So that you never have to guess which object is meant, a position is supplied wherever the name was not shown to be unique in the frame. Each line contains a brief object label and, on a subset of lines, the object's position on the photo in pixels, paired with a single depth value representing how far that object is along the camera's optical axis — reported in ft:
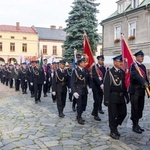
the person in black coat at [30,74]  41.56
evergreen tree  89.40
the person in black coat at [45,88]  44.12
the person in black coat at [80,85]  24.28
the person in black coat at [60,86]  27.25
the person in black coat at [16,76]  55.47
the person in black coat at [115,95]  19.70
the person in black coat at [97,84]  25.53
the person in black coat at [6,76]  74.90
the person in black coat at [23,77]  49.98
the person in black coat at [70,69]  37.46
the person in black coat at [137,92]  20.48
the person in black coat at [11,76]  63.91
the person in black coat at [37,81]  36.76
